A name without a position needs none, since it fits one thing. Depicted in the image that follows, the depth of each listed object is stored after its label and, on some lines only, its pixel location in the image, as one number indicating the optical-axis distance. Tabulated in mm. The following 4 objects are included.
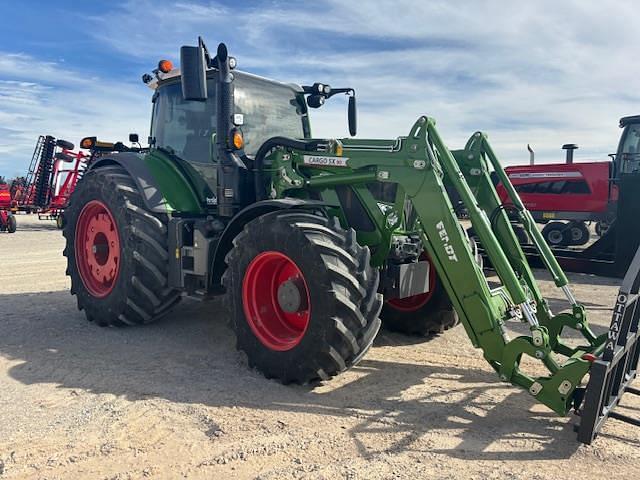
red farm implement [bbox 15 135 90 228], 19047
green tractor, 3793
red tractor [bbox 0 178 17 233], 17531
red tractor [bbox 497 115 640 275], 12344
